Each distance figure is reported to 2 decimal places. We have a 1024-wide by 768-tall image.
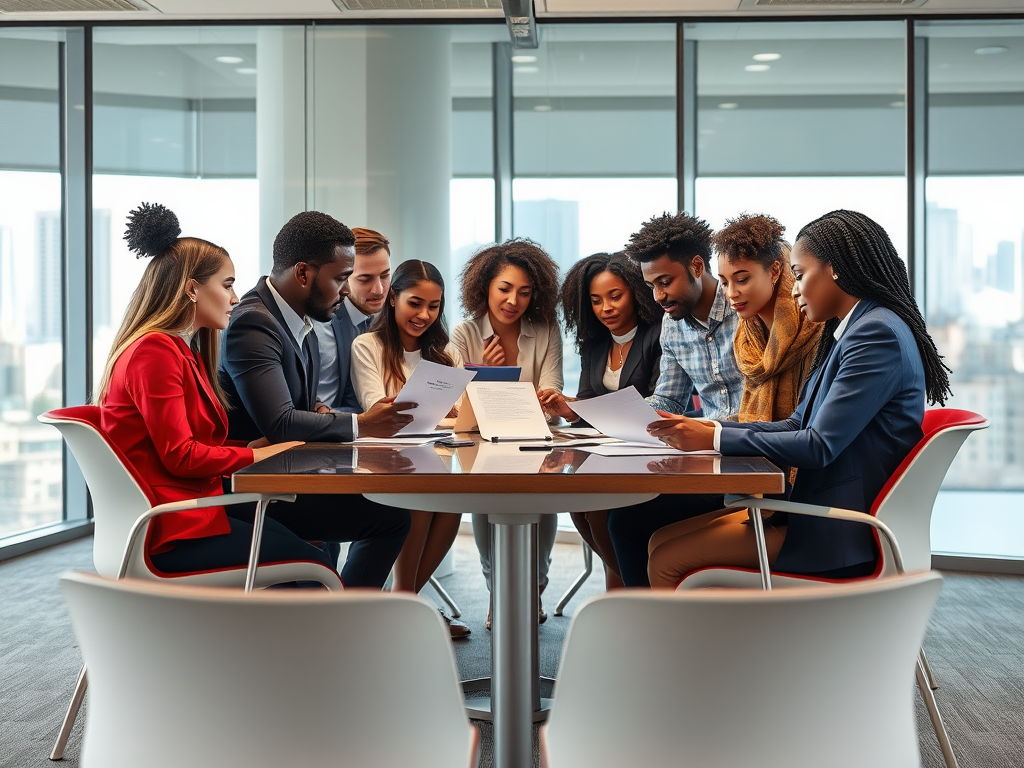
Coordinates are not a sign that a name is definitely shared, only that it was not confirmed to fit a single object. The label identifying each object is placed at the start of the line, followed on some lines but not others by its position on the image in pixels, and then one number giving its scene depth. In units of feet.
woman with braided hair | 7.03
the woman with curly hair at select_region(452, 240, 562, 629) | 12.00
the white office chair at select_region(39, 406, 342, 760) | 6.86
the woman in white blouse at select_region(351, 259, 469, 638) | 10.80
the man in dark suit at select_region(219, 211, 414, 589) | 8.72
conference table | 6.19
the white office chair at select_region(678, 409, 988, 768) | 6.79
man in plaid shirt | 10.76
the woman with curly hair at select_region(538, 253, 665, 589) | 11.51
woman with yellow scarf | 9.41
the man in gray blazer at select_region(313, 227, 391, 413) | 11.59
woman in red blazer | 7.41
